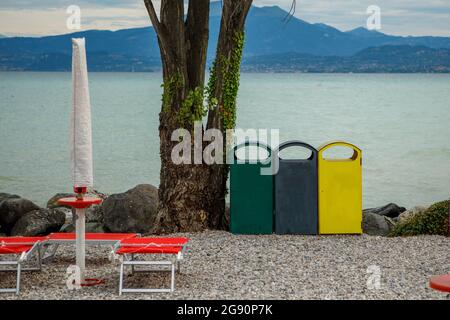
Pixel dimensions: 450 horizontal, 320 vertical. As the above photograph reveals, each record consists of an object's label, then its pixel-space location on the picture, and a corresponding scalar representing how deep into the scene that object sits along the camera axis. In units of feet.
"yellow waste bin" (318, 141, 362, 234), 38.17
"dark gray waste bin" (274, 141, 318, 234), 38.27
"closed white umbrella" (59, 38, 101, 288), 28.22
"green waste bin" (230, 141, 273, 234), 37.96
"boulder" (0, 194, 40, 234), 54.34
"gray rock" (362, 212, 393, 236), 50.14
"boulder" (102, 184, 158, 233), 49.80
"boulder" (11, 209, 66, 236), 51.88
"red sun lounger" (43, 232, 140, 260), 31.32
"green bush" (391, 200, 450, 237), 39.60
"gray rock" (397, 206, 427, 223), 53.01
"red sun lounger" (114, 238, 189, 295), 27.50
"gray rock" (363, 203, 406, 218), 63.55
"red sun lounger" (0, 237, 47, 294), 27.83
